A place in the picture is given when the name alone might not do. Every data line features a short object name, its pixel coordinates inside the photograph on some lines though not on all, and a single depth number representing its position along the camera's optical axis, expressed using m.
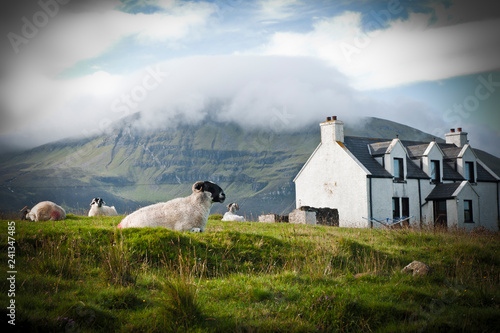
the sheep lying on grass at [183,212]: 14.80
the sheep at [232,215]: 28.85
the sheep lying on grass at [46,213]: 17.36
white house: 39.09
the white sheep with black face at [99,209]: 23.33
